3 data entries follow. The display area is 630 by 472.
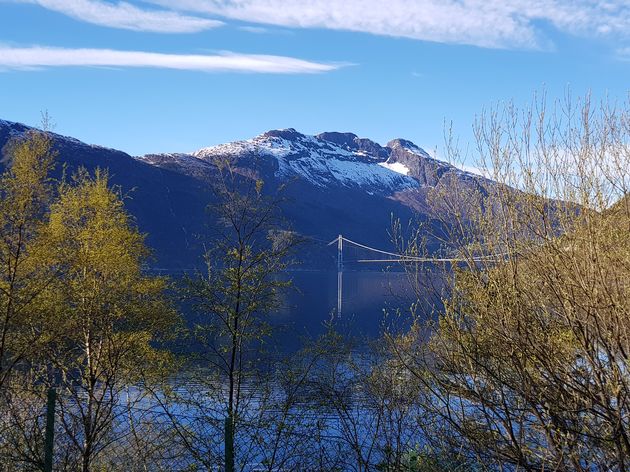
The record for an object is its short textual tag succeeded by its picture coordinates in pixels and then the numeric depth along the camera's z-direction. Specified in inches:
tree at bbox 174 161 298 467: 410.9
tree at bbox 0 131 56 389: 414.6
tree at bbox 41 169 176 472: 499.8
